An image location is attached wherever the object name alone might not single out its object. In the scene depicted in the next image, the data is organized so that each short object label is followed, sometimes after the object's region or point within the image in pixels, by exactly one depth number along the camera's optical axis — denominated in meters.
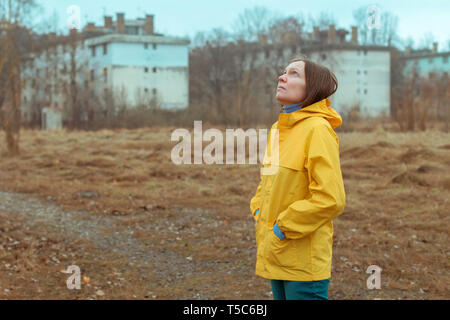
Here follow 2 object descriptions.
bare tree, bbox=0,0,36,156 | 17.30
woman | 2.91
